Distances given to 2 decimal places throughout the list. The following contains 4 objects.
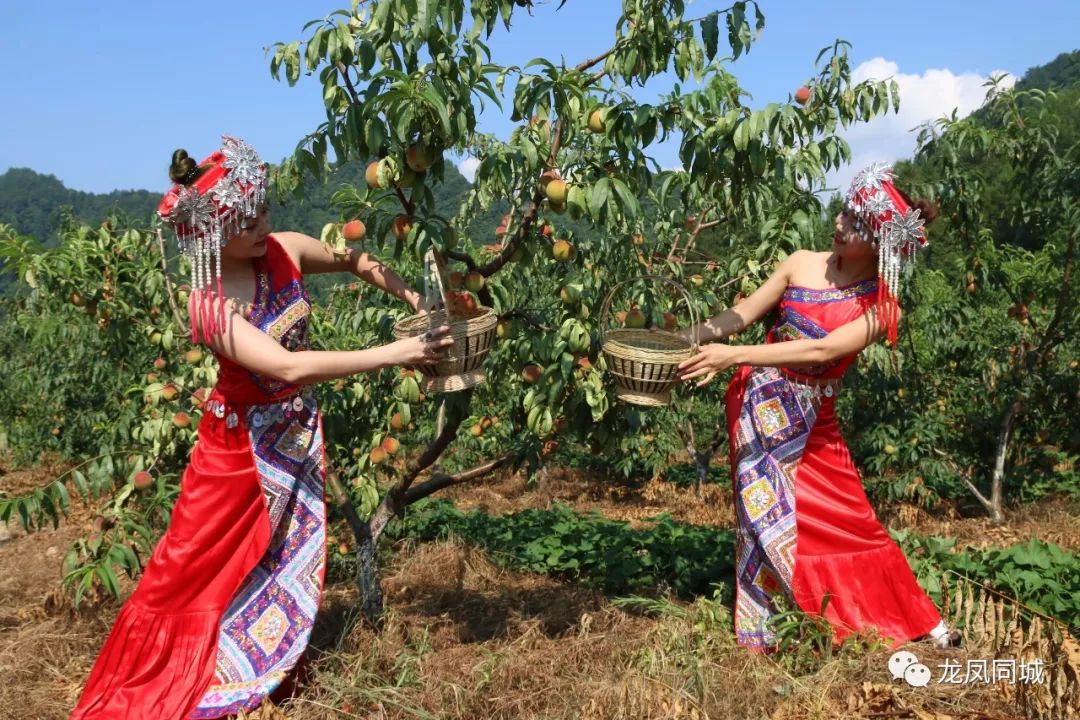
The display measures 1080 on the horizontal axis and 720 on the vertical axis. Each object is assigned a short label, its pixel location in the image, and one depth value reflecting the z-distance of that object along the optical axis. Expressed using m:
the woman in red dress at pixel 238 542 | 2.49
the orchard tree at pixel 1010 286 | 5.09
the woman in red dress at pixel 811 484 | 2.82
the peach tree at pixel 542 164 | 2.31
